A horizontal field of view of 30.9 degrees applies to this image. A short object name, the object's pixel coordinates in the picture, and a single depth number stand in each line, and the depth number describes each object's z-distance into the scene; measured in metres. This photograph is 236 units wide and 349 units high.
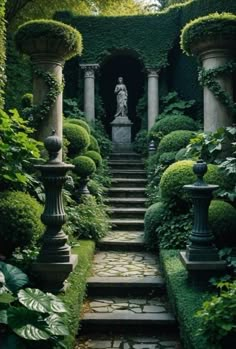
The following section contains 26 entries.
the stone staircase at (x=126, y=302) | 4.43
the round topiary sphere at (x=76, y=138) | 10.02
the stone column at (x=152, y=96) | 15.41
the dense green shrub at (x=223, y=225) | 5.36
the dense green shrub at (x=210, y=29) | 7.52
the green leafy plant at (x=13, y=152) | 5.20
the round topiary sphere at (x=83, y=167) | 8.95
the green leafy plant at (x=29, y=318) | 3.08
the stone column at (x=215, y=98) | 7.73
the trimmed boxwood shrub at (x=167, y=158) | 9.73
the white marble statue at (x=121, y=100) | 15.96
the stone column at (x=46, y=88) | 7.90
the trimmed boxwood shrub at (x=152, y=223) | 6.90
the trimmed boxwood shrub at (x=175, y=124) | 12.29
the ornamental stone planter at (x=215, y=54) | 7.58
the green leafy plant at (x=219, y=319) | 3.06
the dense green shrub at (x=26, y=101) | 11.34
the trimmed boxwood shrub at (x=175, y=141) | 10.30
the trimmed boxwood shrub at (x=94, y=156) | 10.67
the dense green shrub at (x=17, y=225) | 5.04
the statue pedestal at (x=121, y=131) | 15.94
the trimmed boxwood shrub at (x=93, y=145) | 11.77
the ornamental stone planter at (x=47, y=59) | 7.68
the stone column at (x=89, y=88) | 15.67
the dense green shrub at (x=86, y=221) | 7.10
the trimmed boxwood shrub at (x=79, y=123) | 11.48
